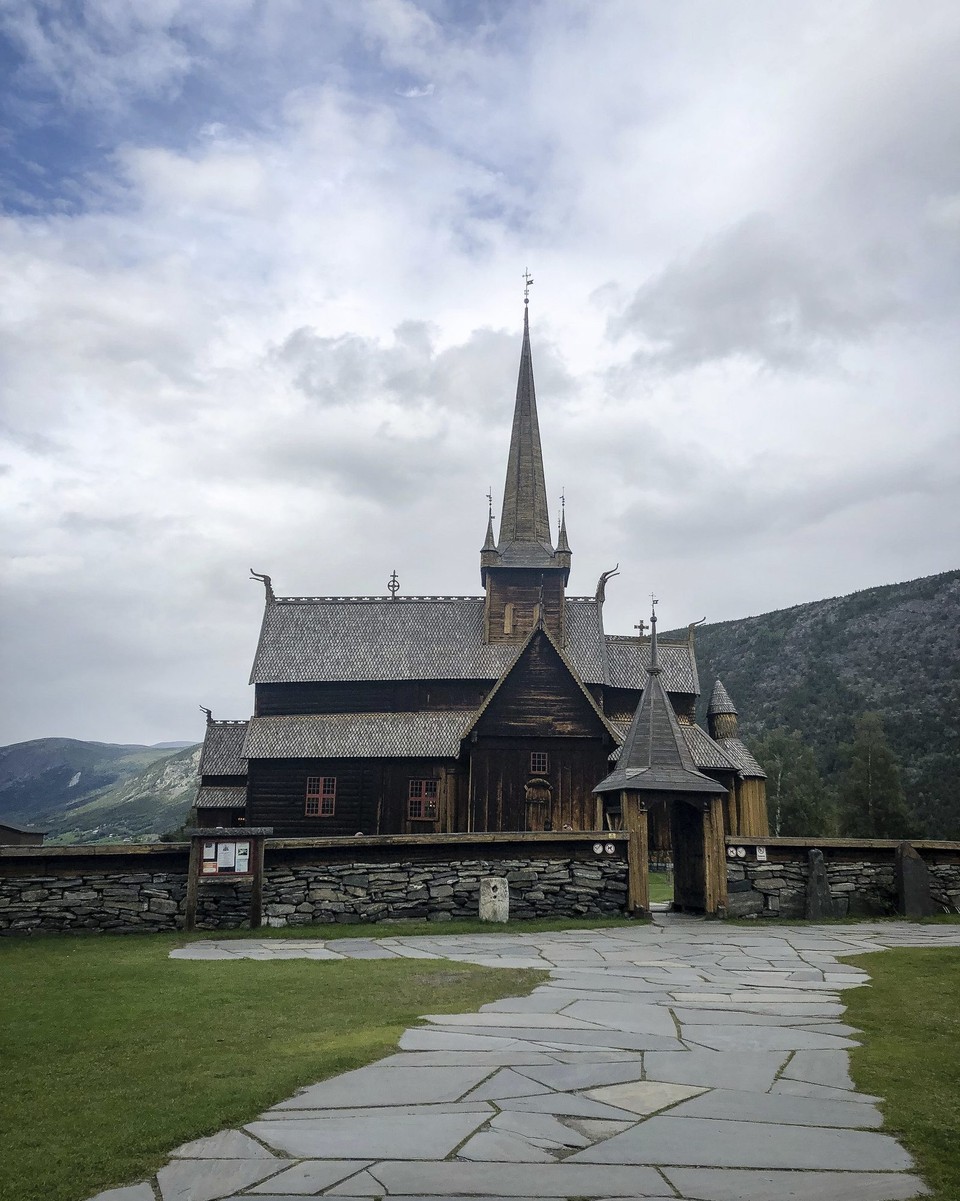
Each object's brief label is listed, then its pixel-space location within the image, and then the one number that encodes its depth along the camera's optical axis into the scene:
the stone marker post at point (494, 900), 18.03
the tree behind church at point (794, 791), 59.00
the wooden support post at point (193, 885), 16.70
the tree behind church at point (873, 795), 54.44
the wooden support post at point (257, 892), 17.00
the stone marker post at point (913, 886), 19.42
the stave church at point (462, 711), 33.12
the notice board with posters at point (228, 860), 16.86
